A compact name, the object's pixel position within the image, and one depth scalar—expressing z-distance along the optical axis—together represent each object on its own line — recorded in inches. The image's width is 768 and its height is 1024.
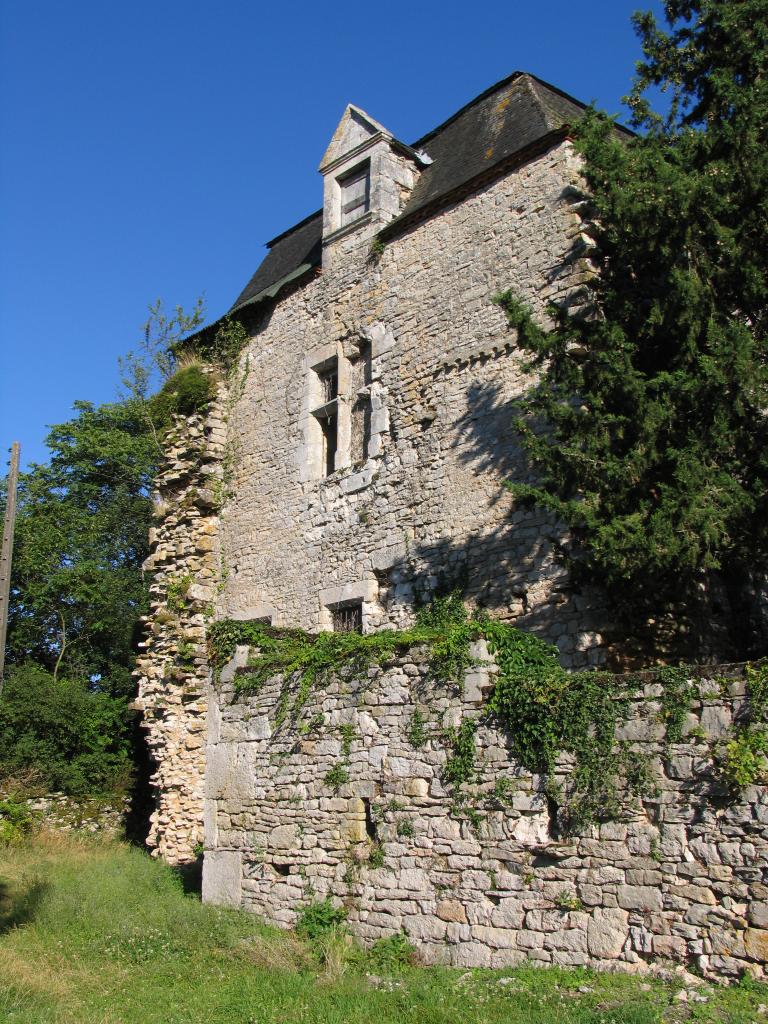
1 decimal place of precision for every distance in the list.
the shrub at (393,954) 304.2
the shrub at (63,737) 650.8
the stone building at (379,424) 439.5
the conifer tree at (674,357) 318.3
